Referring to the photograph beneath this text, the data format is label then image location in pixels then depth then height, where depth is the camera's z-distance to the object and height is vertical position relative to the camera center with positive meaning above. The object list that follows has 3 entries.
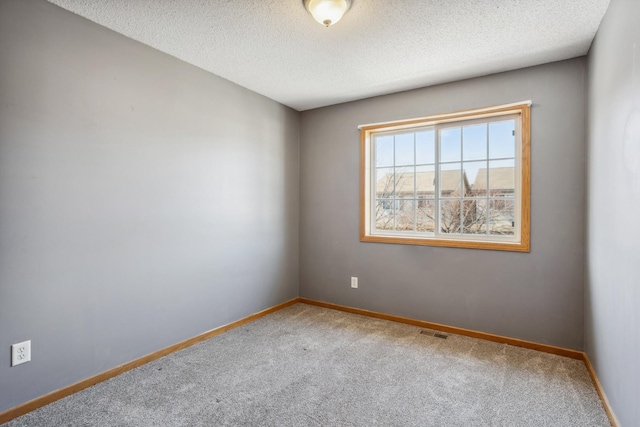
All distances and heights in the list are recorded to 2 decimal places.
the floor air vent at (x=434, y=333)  3.01 -1.15
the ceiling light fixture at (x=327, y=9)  1.84 +1.15
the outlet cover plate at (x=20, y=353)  1.83 -0.81
